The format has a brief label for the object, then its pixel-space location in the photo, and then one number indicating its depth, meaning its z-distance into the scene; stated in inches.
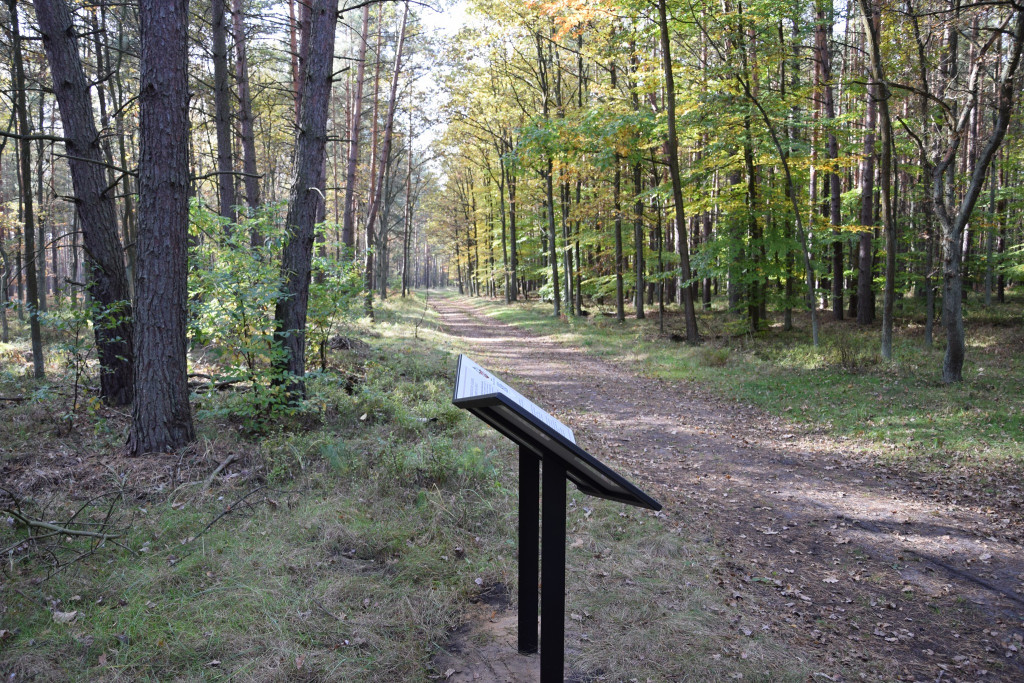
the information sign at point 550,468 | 91.0
